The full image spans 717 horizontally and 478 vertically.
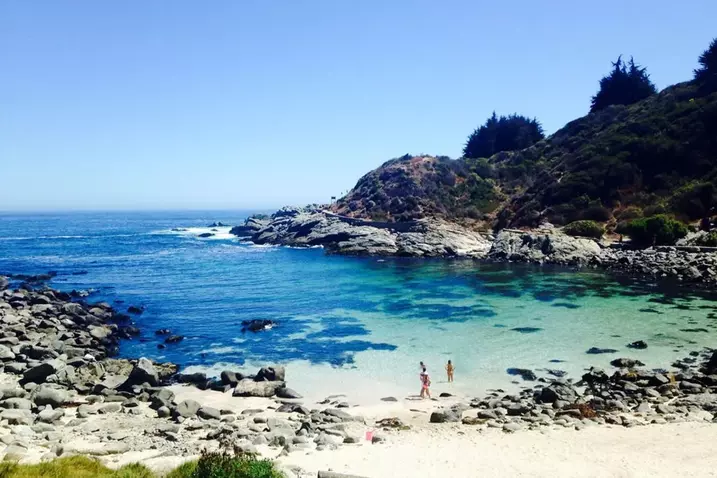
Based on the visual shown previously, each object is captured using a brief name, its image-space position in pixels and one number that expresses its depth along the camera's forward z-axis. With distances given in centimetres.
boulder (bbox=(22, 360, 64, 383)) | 2297
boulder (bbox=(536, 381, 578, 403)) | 2112
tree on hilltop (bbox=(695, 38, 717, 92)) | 8762
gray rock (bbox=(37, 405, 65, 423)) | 1825
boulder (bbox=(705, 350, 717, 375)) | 2400
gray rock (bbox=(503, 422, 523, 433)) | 1767
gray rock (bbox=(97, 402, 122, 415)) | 1989
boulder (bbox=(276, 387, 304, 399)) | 2283
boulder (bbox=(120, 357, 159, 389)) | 2317
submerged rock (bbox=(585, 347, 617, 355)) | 2848
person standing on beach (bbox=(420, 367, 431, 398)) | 2277
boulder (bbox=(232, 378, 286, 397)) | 2294
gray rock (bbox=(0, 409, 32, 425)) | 1756
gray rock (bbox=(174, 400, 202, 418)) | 1959
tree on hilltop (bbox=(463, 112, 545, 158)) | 11788
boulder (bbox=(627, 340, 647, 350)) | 2895
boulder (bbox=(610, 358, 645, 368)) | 2588
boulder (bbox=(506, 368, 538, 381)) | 2475
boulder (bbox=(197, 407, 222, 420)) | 1953
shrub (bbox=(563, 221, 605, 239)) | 6744
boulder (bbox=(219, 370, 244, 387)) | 2441
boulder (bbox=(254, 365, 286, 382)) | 2458
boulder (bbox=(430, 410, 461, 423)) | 1925
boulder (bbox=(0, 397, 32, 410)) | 1916
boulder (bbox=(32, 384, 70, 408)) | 2011
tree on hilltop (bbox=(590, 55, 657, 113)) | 10769
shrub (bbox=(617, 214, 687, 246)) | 5731
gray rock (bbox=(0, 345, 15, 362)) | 2558
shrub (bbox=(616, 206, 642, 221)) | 6812
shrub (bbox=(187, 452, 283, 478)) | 1143
